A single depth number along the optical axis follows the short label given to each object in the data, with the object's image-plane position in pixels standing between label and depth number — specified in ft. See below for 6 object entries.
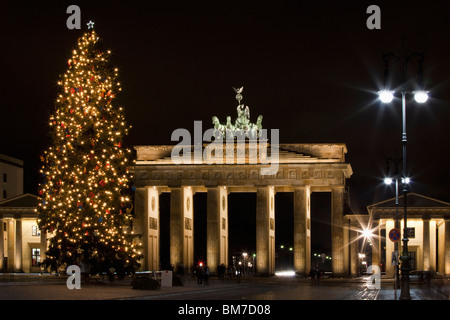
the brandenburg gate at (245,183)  288.10
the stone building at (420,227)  298.15
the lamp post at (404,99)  118.21
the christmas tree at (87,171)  158.92
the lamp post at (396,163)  180.03
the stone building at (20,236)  310.24
